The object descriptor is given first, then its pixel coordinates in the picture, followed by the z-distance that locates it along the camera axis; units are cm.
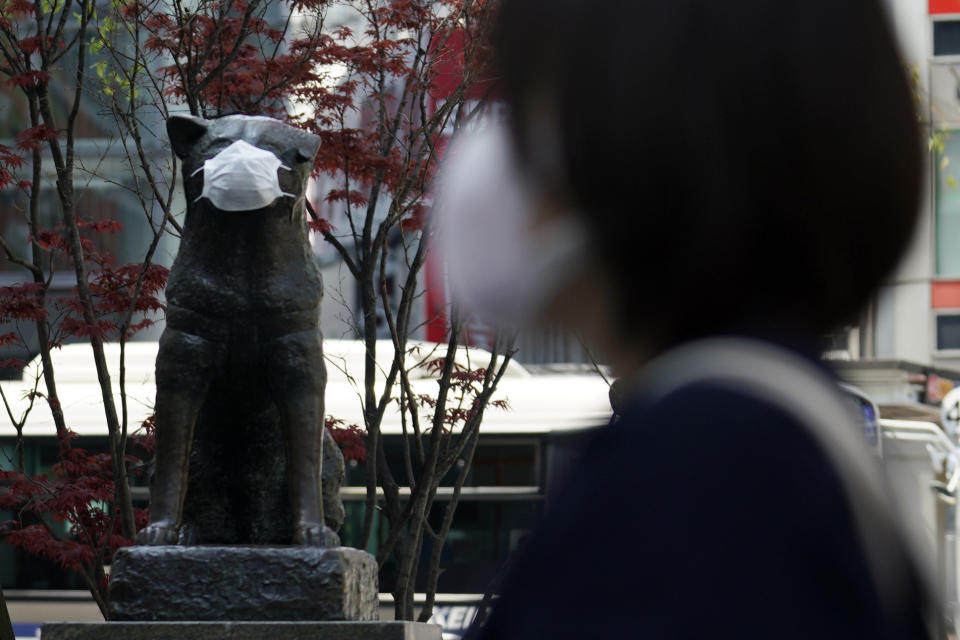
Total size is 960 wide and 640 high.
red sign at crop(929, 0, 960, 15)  3775
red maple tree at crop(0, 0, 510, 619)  1454
